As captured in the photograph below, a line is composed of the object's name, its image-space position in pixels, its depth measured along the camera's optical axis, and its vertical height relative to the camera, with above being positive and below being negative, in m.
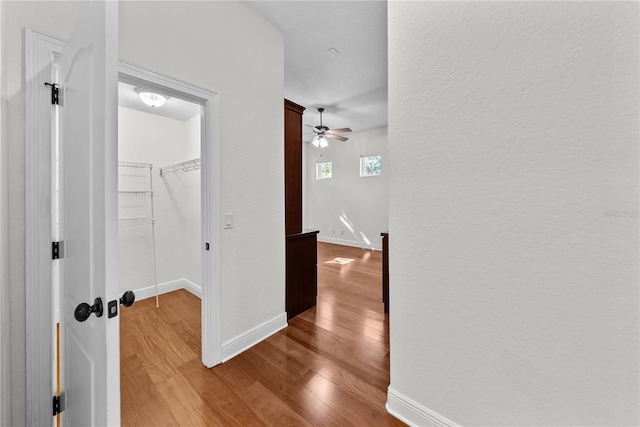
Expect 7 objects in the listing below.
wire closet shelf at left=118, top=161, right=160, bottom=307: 3.03 +0.16
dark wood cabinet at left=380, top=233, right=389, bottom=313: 2.72 -0.72
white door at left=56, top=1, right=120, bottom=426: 0.79 +0.02
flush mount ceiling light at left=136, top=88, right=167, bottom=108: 2.46 +1.13
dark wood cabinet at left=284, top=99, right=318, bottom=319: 2.67 -0.23
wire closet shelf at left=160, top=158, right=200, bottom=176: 3.17 +0.59
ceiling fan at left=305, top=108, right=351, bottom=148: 4.63 +1.45
